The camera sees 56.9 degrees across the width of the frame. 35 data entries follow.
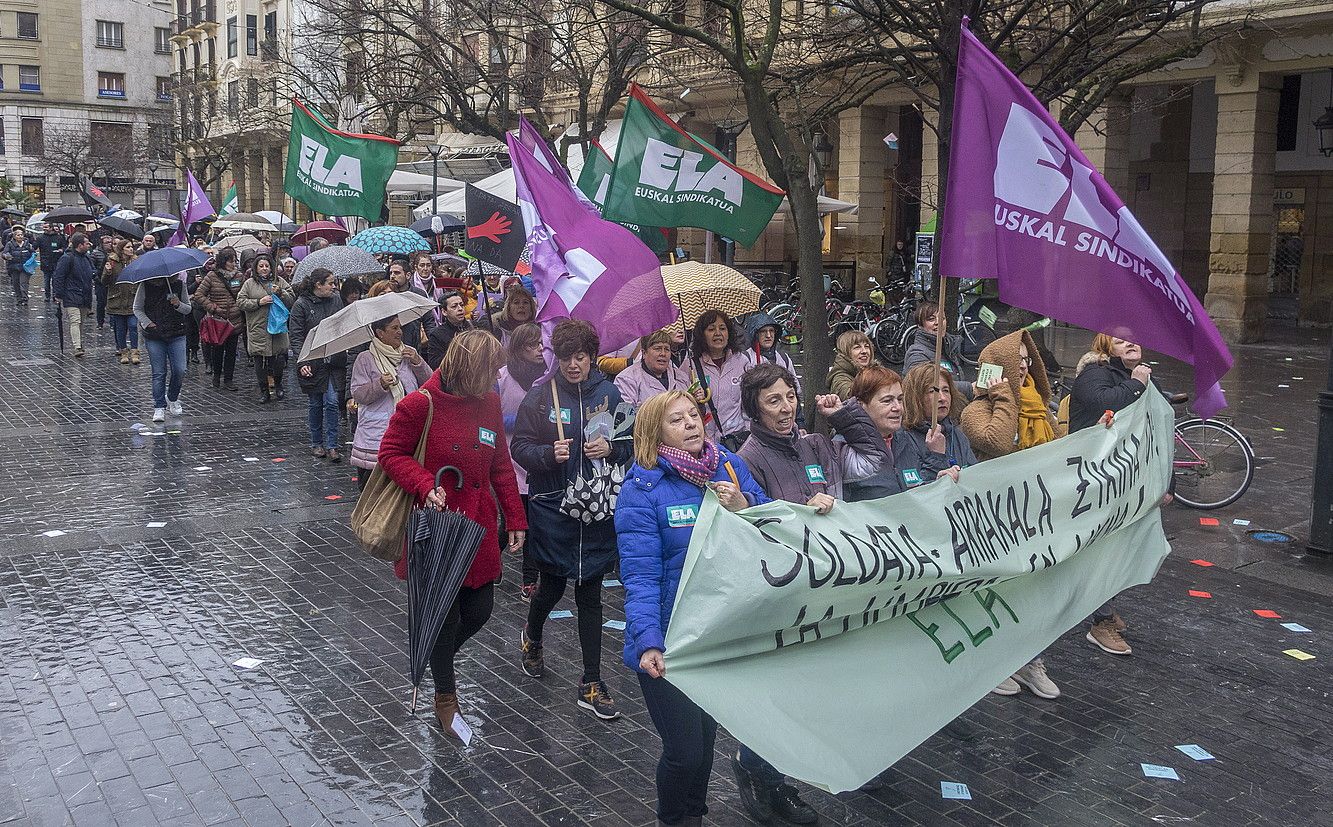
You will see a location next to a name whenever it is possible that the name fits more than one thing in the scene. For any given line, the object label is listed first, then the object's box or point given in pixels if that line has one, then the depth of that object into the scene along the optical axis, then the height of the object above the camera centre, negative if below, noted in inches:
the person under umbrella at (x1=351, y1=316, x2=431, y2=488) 324.2 -33.3
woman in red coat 214.7 -33.8
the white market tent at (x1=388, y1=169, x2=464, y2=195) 957.2 +60.7
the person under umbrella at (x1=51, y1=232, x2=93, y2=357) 776.9 -19.0
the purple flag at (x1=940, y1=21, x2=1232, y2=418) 208.4 +7.0
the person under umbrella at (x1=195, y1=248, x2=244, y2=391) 623.5 -23.6
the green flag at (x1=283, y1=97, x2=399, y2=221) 572.4 +44.0
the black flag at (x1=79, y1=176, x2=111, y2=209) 1409.0 +68.1
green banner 161.2 -49.3
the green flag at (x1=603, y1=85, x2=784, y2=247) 350.9 +23.9
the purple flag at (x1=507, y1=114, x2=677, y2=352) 272.8 -0.6
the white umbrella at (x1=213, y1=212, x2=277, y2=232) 1135.0 +32.6
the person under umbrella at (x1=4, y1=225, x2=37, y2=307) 1240.8 -7.7
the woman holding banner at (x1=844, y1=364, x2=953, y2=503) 213.2 -31.7
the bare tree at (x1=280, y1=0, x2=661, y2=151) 759.1 +148.4
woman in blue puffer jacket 168.6 -38.1
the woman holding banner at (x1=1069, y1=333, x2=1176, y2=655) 273.6 -24.3
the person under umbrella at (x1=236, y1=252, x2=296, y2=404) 581.0 -32.3
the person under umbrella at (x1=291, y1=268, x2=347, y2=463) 456.4 -40.8
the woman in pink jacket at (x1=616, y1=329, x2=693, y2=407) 291.1 -25.8
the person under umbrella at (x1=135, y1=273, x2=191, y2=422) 521.3 -29.7
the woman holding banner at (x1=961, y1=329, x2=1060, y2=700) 258.5 -28.7
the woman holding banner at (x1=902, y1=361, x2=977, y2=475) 222.2 -27.6
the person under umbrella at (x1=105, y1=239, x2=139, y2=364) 721.0 -26.1
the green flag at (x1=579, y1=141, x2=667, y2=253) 407.2 +29.6
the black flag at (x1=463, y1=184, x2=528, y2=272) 378.6 +10.3
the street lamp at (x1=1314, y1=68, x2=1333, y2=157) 795.5 +100.9
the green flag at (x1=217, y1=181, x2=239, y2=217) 1189.4 +50.8
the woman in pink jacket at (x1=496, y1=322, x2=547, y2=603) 291.6 -25.6
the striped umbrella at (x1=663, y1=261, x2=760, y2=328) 314.8 -6.7
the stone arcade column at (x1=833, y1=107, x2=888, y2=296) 1072.8 +70.6
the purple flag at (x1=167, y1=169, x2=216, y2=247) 901.8 +36.8
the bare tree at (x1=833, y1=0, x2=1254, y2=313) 382.3 +78.7
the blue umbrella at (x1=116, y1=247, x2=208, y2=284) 511.4 -3.1
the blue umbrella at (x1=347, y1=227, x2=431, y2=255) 719.7 +11.8
